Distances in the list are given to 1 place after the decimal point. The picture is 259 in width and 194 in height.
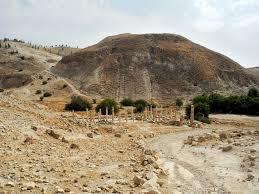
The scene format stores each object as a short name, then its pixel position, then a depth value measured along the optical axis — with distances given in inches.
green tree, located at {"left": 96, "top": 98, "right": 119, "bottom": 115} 1142.7
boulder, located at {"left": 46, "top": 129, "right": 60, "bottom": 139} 460.9
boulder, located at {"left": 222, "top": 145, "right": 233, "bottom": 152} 544.5
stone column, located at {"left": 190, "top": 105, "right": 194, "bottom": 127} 985.0
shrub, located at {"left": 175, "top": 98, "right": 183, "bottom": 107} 1576.3
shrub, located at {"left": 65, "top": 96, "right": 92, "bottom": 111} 1237.3
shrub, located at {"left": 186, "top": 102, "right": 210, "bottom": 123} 1169.9
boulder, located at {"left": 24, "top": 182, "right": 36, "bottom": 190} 277.7
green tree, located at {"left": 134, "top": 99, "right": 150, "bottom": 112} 1283.6
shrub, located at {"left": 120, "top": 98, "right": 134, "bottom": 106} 1530.8
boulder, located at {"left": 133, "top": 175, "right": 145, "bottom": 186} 313.5
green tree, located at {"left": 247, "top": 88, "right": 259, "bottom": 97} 1600.5
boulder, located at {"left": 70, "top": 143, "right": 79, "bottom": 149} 445.3
